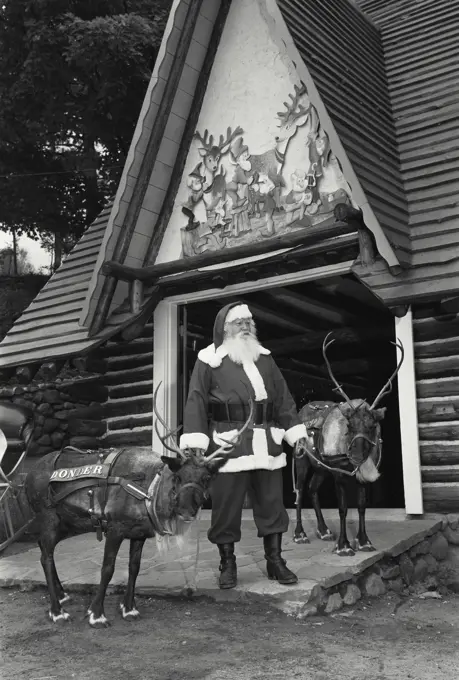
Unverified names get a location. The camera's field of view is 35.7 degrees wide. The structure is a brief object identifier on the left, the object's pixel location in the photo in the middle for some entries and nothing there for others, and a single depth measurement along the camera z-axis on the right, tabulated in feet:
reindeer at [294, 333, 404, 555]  20.72
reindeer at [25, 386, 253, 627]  16.24
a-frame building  25.05
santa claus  18.53
